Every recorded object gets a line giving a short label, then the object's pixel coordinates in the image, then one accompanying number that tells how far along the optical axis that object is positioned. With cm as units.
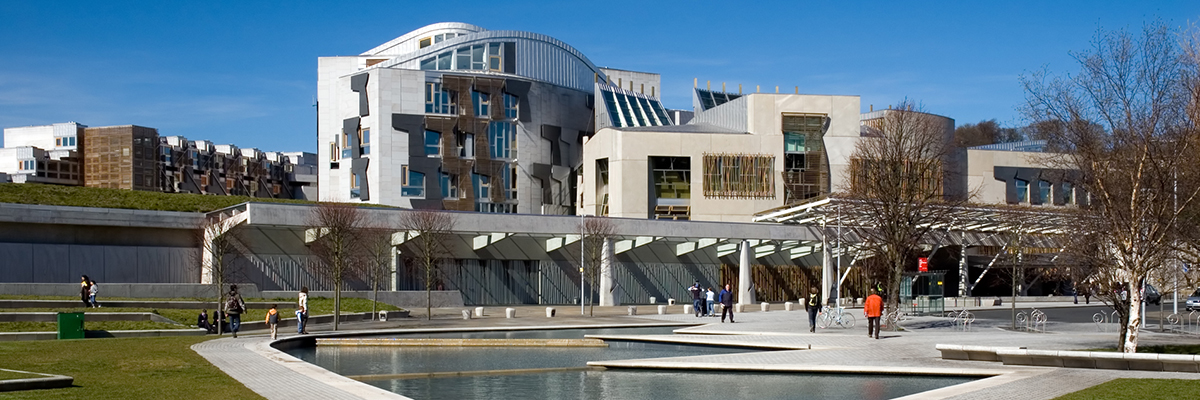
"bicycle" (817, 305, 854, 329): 3653
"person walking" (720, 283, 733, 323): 3875
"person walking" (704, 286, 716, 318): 4478
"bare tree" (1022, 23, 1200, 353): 2175
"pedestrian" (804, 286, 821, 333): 3266
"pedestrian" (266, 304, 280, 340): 2877
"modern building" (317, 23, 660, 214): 6956
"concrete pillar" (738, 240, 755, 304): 5875
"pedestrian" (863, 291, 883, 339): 2927
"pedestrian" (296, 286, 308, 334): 3159
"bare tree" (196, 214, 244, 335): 4556
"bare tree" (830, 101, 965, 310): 3419
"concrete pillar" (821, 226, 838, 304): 5703
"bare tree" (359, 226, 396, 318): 4753
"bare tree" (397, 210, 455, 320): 4597
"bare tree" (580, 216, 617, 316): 5129
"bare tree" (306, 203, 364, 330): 3650
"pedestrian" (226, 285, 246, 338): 3016
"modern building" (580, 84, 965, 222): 6794
